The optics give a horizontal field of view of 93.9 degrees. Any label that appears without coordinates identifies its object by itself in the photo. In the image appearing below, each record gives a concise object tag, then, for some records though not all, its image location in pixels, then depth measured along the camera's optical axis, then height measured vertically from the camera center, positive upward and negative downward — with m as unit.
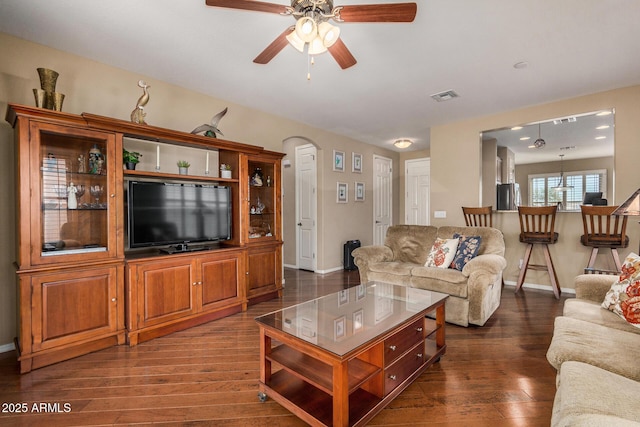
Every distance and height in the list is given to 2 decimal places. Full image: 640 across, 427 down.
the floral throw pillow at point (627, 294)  1.73 -0.53
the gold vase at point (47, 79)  2.25 +1.04
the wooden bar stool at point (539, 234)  3.73 -0.32
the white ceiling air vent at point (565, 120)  3.93 +1.19
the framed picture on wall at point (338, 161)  5.53 +0.96
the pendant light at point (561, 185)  4.54 +0.37
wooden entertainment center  2.13 -0.38
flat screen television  2.75 +0.00
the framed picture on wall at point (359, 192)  6.05 +0.40
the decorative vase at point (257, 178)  3.83 +0.45
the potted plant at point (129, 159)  2.72 +0.50
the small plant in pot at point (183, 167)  3.14 +0.49
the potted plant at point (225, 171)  3.47 +0.49
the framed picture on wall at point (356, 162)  5.96 +0.99
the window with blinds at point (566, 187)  4.04 +0.33
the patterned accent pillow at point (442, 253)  3.21 -0.47
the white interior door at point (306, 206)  5.43 +0.11
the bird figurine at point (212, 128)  3.23 +0.93
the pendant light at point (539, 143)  4.51 +1.02
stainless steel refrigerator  4.68 +0.20
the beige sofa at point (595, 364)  1.01 -0.67
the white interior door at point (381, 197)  6.59 +0.33
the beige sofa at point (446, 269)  2.81 -0.62
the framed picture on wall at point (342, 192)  5.62 +0.37
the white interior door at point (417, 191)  6.84 +0.46
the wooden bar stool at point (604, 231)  3.29 -0.26
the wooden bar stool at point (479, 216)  4.22 -0.09
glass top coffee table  1.47 -0.84
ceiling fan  1.64 +1.12
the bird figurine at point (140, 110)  2.71 +0.95
